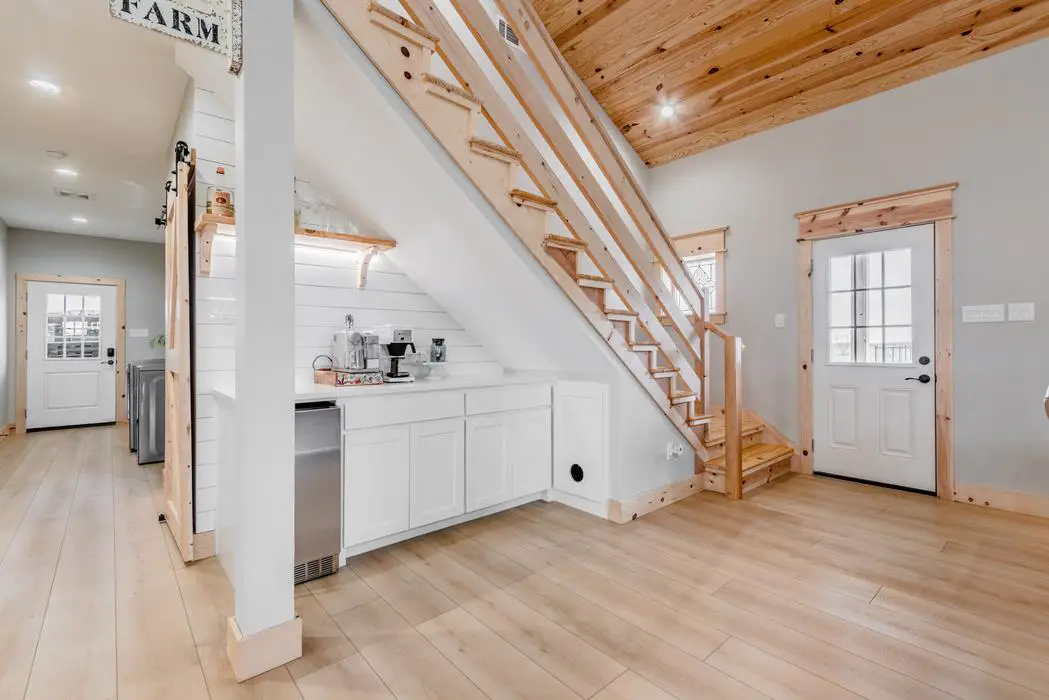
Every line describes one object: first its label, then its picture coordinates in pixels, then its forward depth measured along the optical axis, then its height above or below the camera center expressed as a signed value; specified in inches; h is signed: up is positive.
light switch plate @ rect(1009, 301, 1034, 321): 125.9 +8.7
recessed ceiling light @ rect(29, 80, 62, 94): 125.3 +67.7
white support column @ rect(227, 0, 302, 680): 63.3 +0.9
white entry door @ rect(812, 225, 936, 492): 143.4 -3.3
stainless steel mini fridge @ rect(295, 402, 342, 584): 88.6 -25.4
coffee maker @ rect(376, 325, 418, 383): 111.5 -0.1
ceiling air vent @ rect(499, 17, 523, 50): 160.1 +102.7
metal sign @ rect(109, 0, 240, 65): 57.0 +39.8
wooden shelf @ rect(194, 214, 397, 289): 93.8 +23.9
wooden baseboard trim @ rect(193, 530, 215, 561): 99.1 -39.2
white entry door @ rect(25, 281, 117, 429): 256.5 -1.9
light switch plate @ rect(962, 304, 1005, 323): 130.2 +8.5
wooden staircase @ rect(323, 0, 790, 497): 76.4 +23.7
